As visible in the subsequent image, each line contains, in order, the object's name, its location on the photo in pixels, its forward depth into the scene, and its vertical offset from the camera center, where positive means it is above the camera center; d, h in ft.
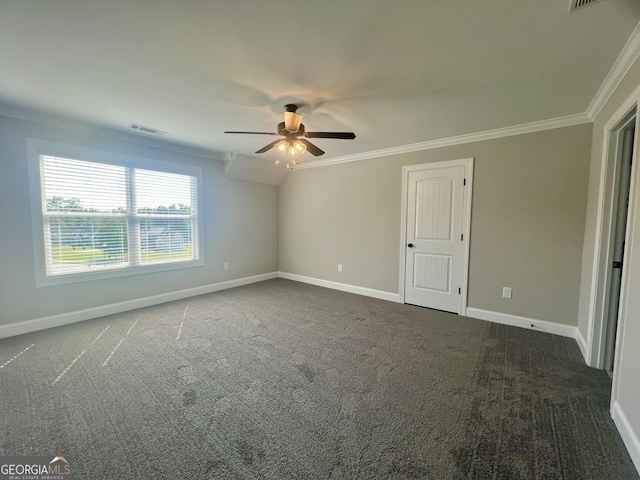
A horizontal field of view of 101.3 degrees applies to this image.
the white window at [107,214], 10.03 +0.26
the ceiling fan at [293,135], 8.05 +2.77
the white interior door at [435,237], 11.86 -0.63
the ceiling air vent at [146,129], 10.70 +3.83
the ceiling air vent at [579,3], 4.41 +3.77
